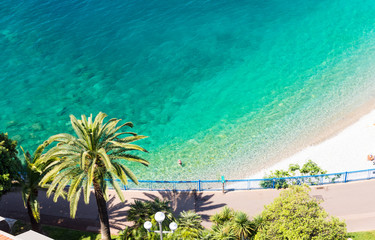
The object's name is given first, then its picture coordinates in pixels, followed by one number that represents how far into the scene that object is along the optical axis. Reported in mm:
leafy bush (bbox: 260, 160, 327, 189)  27531
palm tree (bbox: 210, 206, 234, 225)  23000
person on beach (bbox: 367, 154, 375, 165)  30886
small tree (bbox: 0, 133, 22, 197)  22969
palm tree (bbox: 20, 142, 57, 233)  23578
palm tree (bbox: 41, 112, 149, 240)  20812
